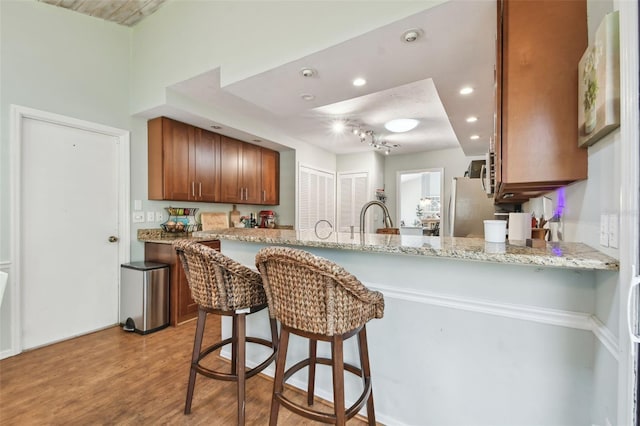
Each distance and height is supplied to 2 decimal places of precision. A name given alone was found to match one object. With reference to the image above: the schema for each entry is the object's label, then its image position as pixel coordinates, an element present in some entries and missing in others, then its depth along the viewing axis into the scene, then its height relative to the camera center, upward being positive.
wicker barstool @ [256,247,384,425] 1.12 -0.38
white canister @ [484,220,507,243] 1.37 -0.09
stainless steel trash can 2.96 -0.87
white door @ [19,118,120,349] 2.63 -0.19
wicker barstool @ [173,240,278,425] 1.50 -0.40
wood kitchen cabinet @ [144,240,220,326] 3.12 -0.81
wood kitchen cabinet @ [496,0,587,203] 1.23 +0.50
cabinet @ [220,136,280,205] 4.20 +0.60
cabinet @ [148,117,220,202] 3.38 +0.61
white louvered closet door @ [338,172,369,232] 6.30 +0.33
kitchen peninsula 1.14 -0.51
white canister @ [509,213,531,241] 1.54 -0.08
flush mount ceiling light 4.09 +1.22
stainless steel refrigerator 4.34 +0.05
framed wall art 0.89 +0.41
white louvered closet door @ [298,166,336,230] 5.32 +0.29
